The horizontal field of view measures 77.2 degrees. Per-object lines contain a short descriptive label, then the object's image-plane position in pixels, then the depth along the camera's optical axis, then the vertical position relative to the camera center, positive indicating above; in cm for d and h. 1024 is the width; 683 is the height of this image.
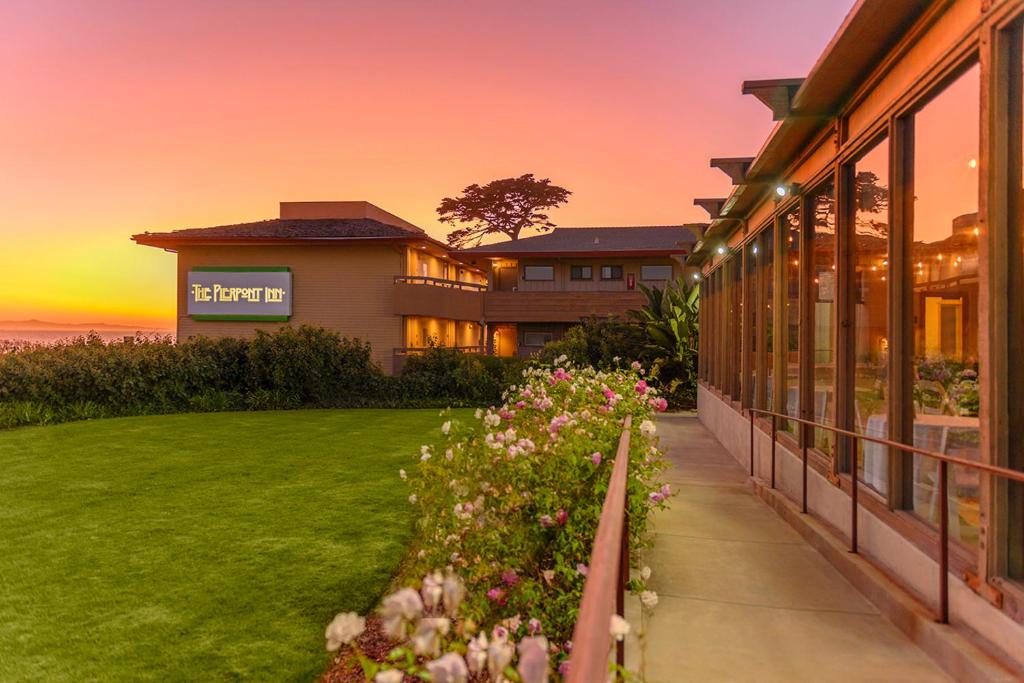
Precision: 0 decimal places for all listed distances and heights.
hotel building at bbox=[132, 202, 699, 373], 2672 +263
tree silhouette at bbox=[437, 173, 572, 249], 5797 +1294
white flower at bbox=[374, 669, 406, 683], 113 -59
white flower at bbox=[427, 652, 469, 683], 101 -51
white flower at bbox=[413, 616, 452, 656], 108 -51
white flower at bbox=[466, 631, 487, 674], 125 -67
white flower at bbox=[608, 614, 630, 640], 133 -58
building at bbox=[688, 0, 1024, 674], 313 +47
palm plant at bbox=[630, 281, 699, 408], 1914 +37
